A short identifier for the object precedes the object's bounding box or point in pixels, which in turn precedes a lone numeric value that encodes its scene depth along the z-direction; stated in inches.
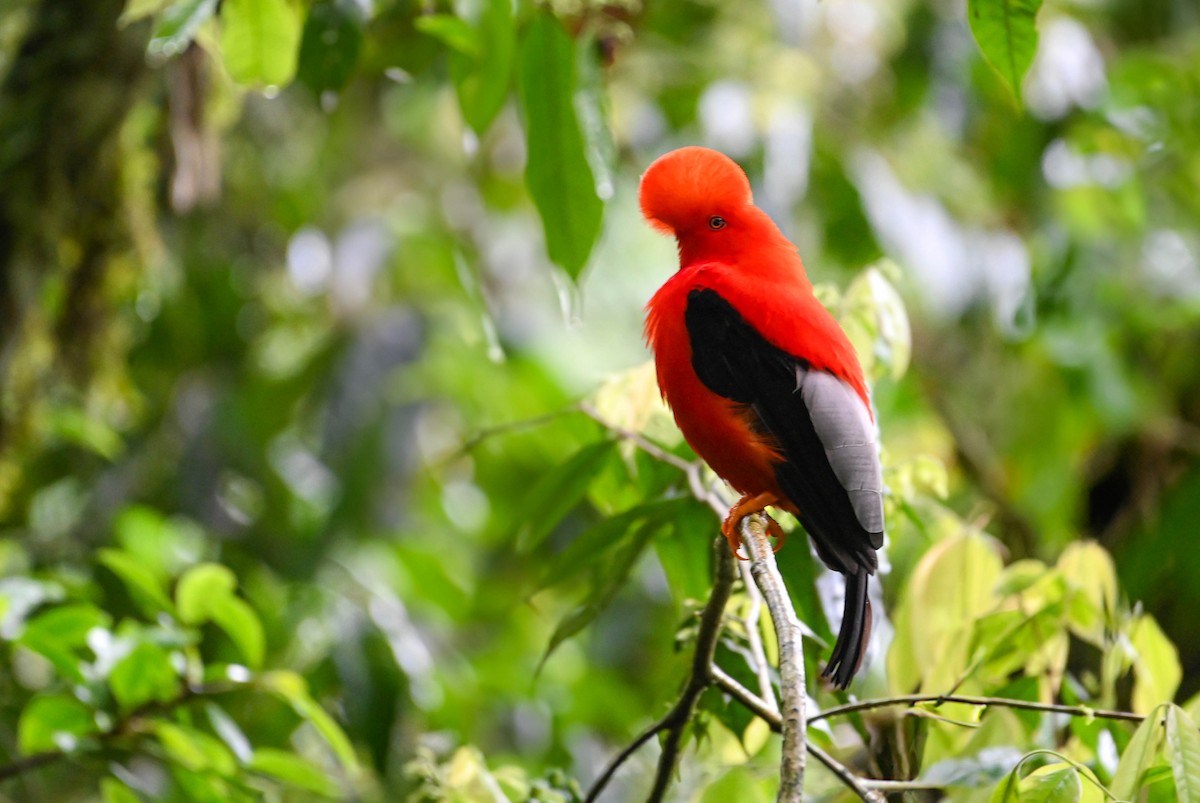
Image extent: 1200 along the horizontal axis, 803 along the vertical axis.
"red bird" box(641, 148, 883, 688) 312.7
